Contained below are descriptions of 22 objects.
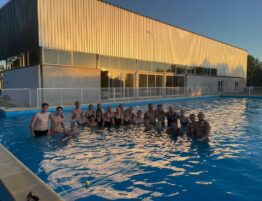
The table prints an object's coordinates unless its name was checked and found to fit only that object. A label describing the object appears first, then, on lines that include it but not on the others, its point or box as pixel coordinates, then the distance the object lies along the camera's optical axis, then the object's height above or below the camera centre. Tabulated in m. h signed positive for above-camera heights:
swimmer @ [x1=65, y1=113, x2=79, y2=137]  7.08 -1.30
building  14.71 +3.57
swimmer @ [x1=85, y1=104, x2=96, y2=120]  9.13 -0.91
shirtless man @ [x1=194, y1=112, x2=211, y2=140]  6.77 -1.16
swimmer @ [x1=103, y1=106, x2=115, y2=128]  8.87 -1.13
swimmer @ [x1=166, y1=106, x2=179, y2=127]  8.38 -0.96
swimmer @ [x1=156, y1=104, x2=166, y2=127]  8.99 -0.99
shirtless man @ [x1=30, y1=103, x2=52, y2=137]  6.75 -0.98
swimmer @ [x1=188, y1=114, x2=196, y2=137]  7.11 -1.16
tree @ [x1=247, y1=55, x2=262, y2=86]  47.28 +3.99
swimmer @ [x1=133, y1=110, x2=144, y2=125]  9.38 -1.20
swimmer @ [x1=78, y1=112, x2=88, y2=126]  9.11 -1.19
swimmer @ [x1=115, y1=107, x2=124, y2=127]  9.12 -1.07
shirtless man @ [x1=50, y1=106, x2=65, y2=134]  7.29 -1.05
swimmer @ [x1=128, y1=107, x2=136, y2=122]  9.37 -0.98
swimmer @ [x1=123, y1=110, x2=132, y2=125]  9.34 -1.14
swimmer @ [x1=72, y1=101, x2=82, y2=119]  9.09 -0.86
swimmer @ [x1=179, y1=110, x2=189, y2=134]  8.65 -1.20
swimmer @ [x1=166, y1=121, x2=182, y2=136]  7.56 -1.34
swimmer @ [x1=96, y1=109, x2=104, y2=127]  8.97 -1.11
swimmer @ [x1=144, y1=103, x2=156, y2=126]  9.05 -1.03
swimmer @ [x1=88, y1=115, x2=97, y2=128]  8.87 -1.24
